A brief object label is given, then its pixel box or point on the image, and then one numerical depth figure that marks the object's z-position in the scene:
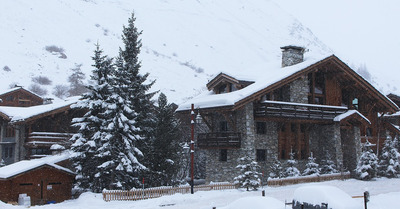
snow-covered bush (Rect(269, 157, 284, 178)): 33.19
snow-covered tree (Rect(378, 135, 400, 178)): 37.44
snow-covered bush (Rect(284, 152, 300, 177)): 33.56
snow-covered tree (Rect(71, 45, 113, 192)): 27.64
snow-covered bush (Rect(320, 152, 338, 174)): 36.00
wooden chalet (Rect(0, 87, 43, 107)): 55.12
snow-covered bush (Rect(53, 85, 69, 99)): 88.84
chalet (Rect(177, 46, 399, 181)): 33.19
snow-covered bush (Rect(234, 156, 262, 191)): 28.30
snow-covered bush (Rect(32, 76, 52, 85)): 92.11
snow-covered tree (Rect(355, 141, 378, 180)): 34.78
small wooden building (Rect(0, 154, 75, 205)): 24.88
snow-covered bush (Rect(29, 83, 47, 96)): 86.71
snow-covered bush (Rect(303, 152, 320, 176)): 34.22
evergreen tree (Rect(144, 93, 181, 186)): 31.64
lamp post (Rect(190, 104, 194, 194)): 26.44
